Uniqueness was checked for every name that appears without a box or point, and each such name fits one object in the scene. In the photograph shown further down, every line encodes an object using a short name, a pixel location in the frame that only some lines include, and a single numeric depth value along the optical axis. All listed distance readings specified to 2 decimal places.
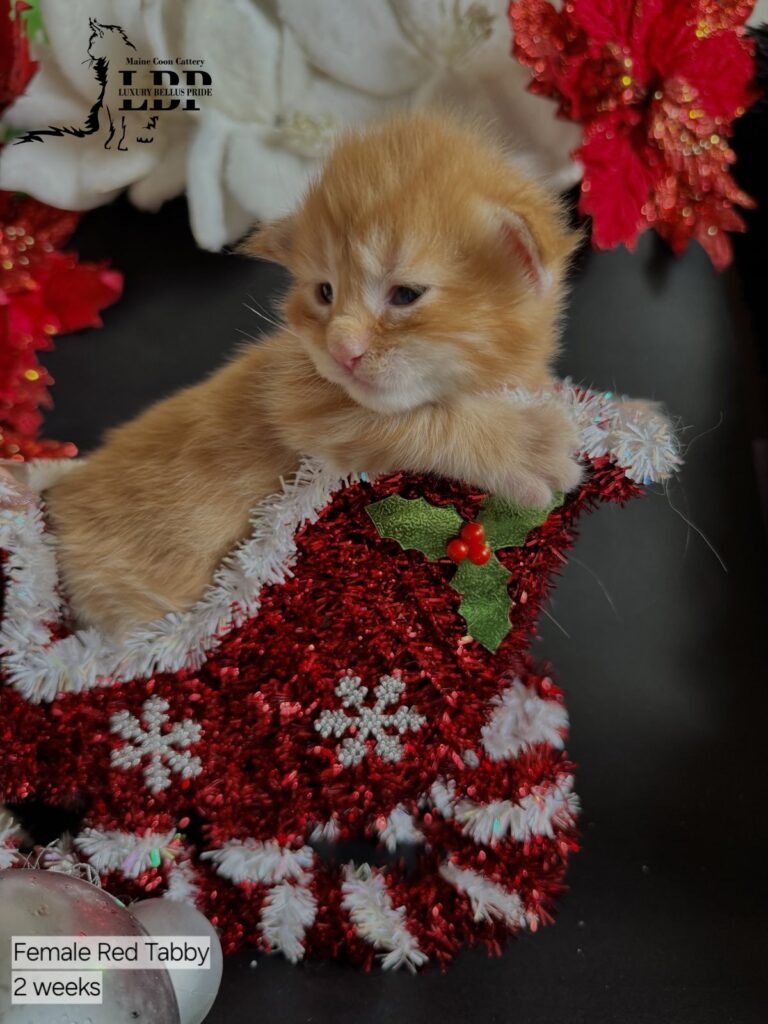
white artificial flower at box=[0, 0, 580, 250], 0.21
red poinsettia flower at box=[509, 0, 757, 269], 0.21
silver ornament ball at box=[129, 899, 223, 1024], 0.17
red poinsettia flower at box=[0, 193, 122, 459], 0.24
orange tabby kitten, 0.15
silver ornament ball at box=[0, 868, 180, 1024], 0.13
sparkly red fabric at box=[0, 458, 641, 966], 0.18
